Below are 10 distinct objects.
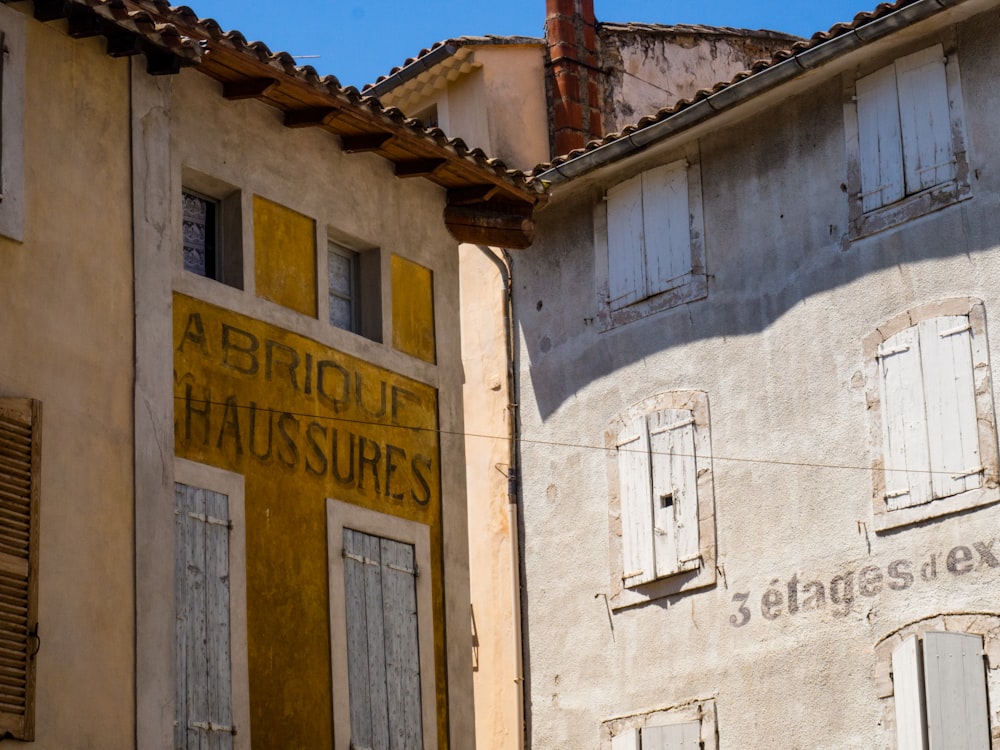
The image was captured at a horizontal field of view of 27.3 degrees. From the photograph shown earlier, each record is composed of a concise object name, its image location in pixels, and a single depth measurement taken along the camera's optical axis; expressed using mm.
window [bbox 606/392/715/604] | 18812
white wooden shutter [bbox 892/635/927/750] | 16688
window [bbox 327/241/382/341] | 16000
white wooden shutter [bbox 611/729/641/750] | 18906
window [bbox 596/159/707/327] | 19656
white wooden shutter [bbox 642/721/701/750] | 18453
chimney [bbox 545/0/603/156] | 23281
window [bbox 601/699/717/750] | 18375
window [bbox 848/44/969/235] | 17516
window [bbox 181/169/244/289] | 14695
